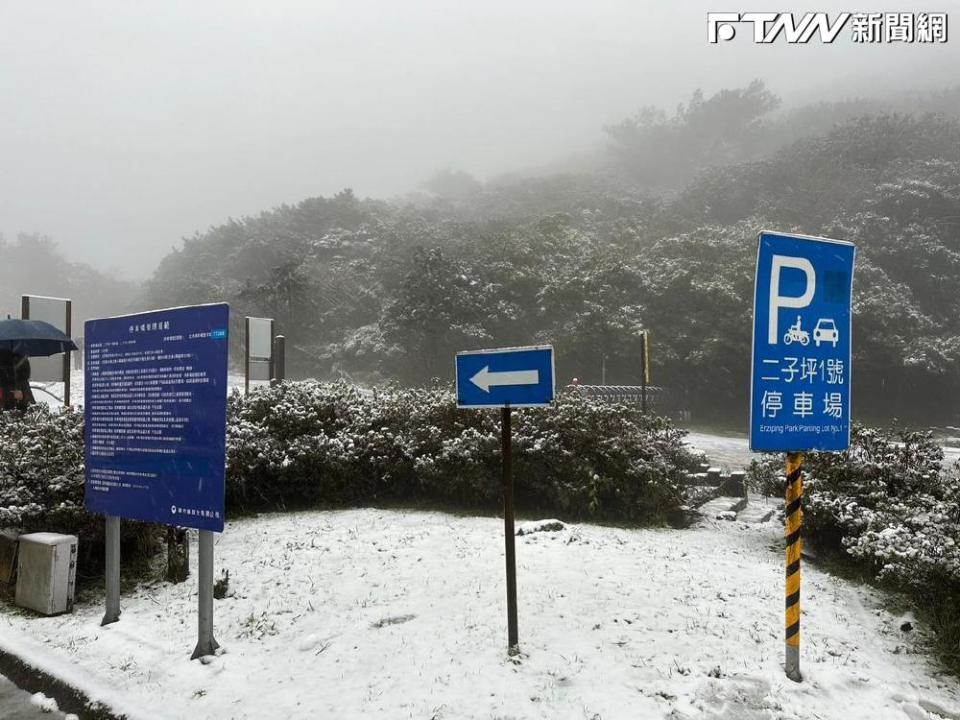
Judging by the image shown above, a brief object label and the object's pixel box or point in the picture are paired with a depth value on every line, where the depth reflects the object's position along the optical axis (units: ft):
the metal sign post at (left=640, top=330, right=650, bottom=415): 45.36
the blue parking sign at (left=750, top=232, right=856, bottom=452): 11.51
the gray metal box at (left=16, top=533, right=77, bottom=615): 16.02
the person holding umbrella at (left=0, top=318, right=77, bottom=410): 31.63
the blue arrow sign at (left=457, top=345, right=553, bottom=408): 11.86
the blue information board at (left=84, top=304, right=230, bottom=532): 12.48
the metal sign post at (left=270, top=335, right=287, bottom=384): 45.98
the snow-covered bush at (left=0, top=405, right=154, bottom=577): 17.80
